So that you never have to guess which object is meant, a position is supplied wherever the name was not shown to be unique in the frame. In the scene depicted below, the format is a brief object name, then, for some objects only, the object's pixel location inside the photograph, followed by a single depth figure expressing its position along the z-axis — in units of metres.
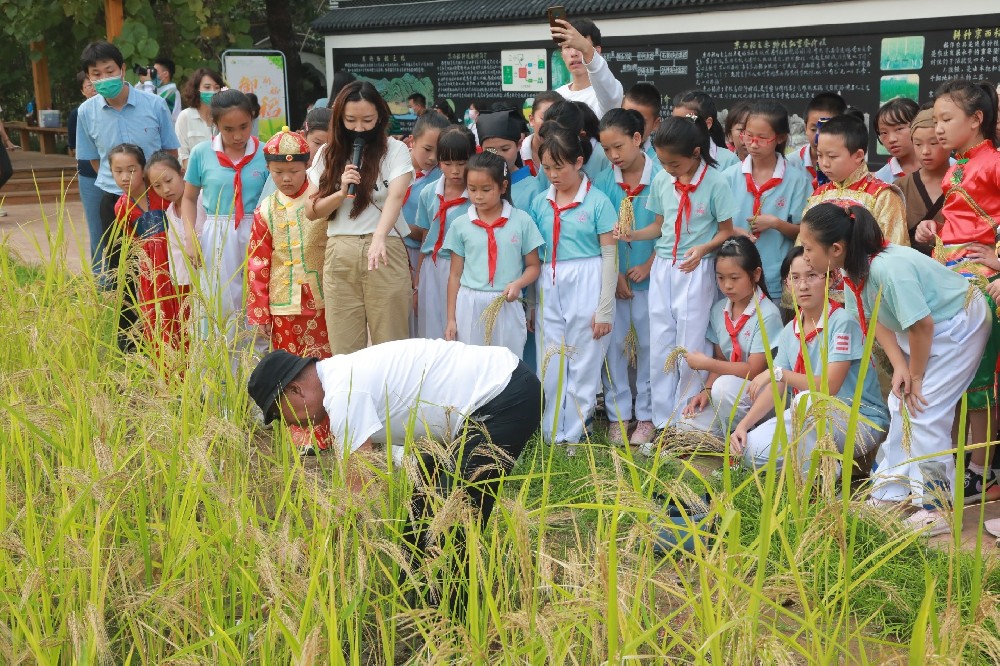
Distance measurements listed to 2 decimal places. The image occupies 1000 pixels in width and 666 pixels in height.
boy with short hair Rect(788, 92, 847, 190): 5.07
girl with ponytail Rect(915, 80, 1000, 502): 3.60
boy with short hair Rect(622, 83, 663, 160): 4.98
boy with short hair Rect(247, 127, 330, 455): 4.53
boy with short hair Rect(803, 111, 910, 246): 3.92
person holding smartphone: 4.88
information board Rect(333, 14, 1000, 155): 7.21
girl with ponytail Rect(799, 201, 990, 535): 3.21
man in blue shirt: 5.98
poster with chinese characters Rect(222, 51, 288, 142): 10.12
